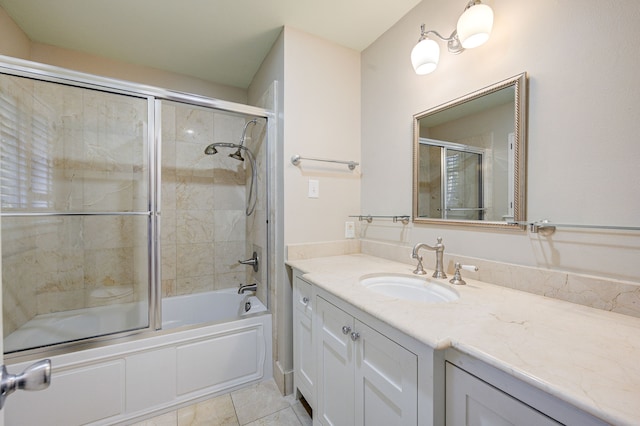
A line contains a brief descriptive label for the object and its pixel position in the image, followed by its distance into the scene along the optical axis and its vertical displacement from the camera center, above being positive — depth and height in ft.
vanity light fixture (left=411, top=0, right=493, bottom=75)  3.56 +2.65
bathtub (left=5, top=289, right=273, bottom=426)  4.31 -3.06
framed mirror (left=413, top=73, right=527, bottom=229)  3.56 +0.85
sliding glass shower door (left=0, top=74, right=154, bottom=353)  5.11 +0.02
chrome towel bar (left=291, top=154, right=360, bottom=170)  5.49 +1.15
